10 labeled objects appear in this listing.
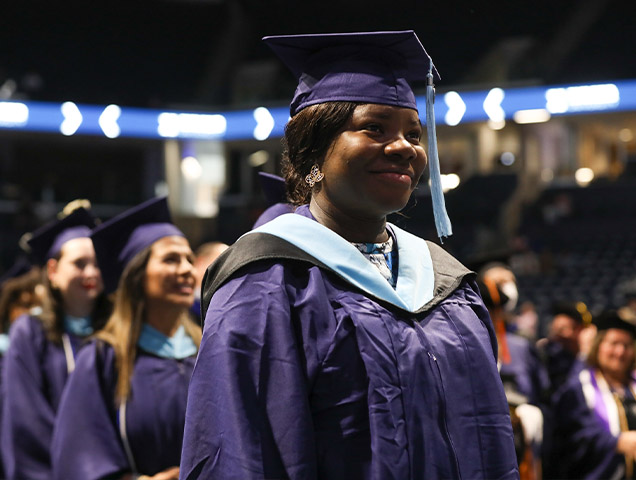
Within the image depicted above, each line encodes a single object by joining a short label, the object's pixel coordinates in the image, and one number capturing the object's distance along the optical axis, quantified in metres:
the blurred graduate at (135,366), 3.19
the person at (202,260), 4.41
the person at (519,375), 4.00
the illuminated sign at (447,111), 16.78
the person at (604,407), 5.42
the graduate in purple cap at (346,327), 1.66
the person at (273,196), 2.96
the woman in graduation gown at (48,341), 3.91
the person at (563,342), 6.58
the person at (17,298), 6.02
